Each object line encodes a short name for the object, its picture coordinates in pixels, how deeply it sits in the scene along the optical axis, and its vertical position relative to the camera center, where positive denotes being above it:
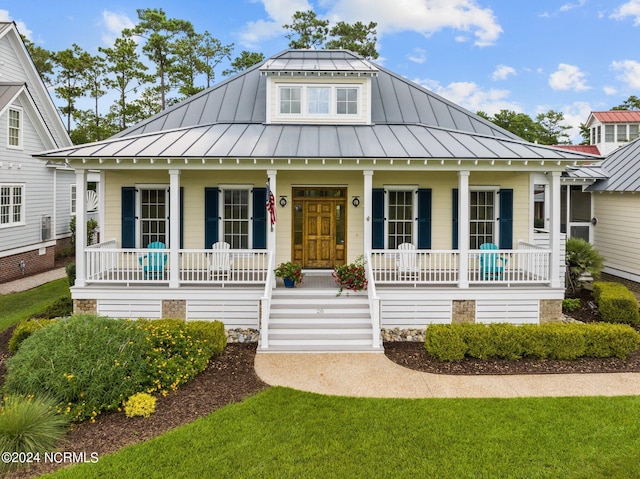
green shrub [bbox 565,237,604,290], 13.52 -0.82
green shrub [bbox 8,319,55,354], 8.92 -2.11
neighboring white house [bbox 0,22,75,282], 16.81 +2.61
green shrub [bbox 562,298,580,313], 12.32 -2.05
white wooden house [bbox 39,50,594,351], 10.41 +0.87
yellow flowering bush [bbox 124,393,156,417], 6.31 -2.56
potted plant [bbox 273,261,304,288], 10.65 -0.99
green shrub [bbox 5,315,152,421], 6.42 -2.08
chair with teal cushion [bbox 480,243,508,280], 10.75 -0.79
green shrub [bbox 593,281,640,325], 11.16 -1.94
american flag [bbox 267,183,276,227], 10.57 +0.70
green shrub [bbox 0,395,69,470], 5.38 -2.54
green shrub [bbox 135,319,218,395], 7.12 -2.18
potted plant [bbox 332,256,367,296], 10.51 -1.09
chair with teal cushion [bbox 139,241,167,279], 10.80 -0.73
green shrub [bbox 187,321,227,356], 8.48 -1.99
